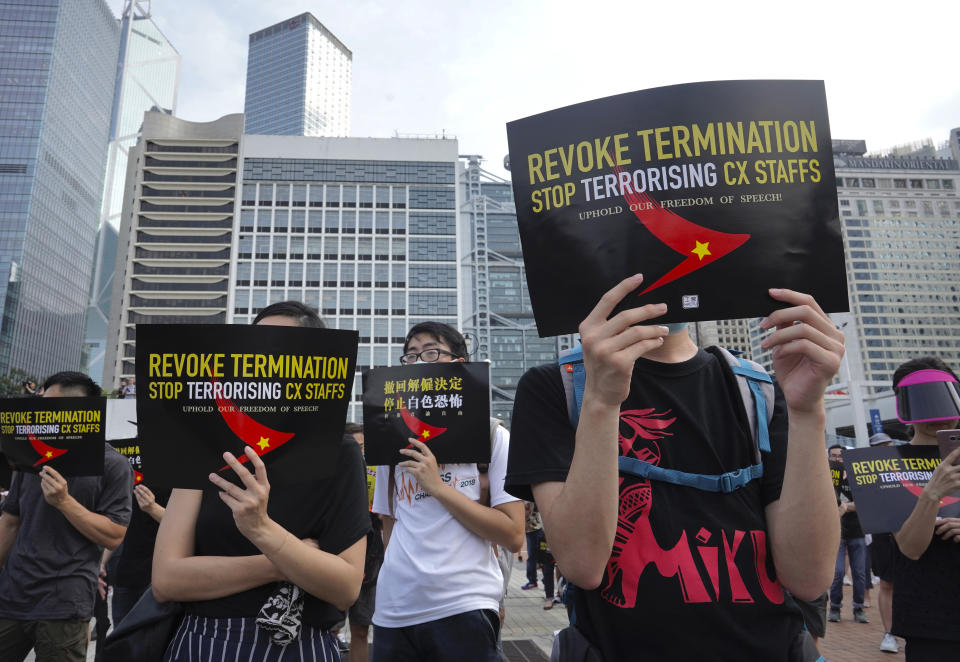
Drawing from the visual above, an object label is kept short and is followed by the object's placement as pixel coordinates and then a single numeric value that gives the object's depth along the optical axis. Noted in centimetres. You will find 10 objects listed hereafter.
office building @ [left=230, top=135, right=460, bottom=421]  7500
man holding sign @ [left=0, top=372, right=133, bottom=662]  334
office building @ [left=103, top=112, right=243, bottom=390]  7362
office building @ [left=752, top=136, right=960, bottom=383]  11468
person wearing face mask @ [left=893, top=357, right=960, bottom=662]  239
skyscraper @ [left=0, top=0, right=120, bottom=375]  8712
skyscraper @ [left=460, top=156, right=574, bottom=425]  8156
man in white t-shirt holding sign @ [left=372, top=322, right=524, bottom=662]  263
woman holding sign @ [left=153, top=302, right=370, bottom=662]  183
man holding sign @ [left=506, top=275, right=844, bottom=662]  128
